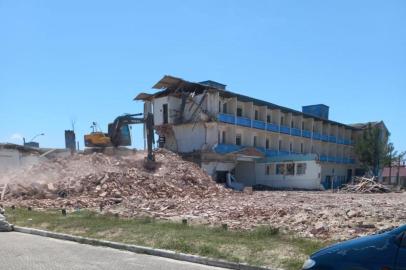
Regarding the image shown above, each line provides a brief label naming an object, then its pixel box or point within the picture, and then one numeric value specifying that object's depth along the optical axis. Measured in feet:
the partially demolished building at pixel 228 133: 170.50
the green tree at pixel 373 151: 224.74
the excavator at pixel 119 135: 112.98
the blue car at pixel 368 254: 16.28
